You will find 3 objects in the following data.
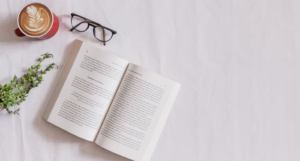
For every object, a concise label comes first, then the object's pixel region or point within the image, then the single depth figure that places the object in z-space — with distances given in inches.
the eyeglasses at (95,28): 34.5
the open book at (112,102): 33.2
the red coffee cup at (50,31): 31.3
